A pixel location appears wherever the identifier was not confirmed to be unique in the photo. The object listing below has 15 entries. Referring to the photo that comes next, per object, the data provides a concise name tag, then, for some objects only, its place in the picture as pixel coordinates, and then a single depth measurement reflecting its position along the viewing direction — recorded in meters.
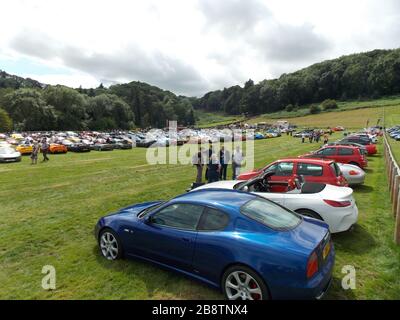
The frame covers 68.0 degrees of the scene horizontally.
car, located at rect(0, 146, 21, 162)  22.06
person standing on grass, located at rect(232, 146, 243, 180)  13.23
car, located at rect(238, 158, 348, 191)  8.56
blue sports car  3.69
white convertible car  6.17
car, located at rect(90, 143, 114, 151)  33.75
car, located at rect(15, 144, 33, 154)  27.97
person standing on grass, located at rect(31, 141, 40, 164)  21.05
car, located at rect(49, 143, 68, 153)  29.67
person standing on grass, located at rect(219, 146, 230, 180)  13.55
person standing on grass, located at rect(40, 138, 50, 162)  22.27
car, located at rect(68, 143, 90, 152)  31.87
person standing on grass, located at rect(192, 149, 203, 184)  13.00
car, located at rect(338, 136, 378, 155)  22.55
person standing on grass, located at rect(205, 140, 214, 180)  12.89
